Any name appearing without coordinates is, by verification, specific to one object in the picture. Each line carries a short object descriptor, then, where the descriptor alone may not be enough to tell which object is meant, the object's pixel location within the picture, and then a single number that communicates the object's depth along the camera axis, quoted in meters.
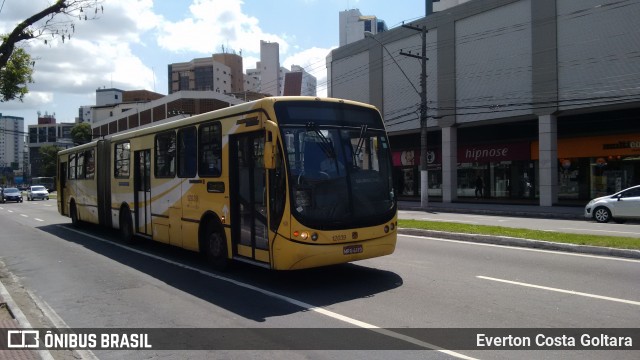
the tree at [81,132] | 89.56
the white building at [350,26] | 127.19
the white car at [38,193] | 50.84
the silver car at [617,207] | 17.98
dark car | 47.59
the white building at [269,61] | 113.56
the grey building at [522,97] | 24.42
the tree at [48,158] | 94.31
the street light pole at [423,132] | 28.34
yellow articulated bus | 7.61
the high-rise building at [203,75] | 111.50
